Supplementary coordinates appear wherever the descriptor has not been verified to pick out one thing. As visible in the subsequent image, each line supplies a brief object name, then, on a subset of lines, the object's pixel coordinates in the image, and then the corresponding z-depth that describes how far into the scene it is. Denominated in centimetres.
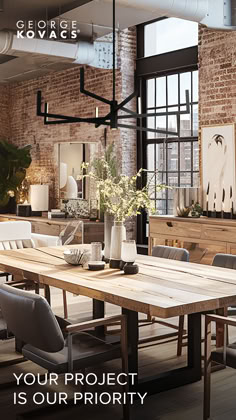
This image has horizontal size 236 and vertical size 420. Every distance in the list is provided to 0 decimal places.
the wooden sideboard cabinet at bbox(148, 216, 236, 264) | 674
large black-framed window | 870
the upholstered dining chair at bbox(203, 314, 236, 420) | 326
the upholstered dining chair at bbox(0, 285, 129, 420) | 311
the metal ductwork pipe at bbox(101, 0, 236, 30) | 593
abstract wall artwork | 745
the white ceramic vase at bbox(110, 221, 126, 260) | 439
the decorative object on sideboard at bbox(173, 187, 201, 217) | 758
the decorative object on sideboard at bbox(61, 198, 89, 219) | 1005
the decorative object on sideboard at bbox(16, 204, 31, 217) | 1097
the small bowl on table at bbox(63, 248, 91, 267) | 448
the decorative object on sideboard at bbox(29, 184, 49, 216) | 1091
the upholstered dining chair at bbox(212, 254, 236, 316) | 465
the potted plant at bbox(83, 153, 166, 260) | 425
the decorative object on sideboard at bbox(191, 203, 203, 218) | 747
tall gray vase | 456
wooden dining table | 331
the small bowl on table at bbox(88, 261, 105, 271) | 432
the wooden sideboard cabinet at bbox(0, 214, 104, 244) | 916
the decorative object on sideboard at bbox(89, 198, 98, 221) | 956
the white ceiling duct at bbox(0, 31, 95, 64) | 745
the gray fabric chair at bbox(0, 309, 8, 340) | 386
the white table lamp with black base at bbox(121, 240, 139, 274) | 428
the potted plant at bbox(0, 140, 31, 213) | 1152
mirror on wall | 1036
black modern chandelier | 459
